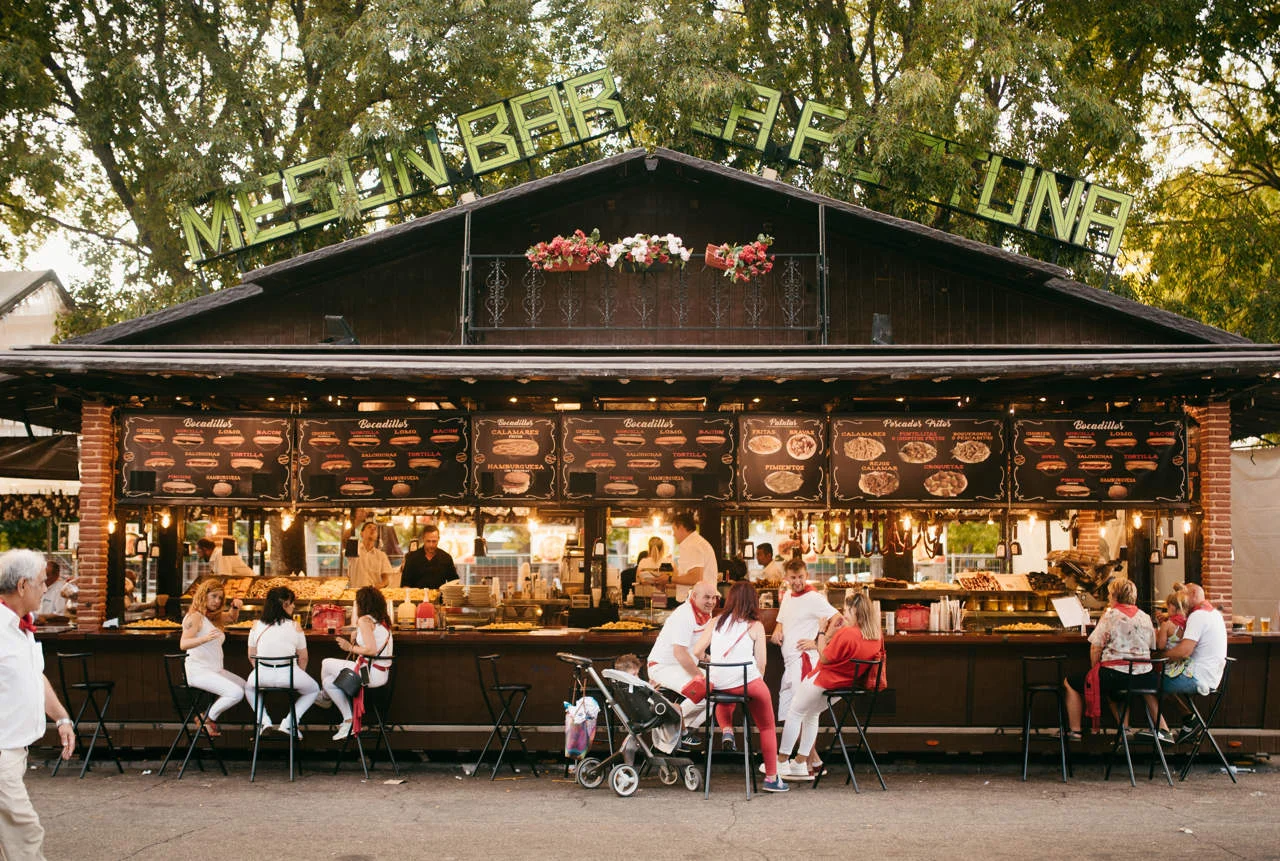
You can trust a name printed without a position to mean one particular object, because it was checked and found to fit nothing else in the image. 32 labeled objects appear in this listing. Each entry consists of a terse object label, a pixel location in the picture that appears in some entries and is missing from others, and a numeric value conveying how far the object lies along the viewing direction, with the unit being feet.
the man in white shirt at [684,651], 30.30
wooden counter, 34.01
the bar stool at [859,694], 30.53
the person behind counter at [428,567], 47.32
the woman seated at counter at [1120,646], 32.09
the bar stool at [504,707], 32.12
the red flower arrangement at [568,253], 41.70
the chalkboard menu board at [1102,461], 36.58
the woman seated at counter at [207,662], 32.78
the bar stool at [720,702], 29.76
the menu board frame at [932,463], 36.78
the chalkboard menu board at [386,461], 37.01
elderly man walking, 17.17
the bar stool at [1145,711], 31.35
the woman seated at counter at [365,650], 32.45
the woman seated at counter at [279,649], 32.32
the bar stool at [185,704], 32.55
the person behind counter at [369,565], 48.14
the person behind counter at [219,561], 53.21
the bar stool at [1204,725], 31.91
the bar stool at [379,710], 32.71
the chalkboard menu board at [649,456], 37.06
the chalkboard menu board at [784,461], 36.91
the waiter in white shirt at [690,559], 39.50
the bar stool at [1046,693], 32.17
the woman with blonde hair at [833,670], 30.60
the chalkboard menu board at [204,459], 36.76
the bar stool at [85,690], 32.71
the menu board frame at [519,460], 36.88
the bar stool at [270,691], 31.91
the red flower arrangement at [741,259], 41.75
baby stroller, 29.12
